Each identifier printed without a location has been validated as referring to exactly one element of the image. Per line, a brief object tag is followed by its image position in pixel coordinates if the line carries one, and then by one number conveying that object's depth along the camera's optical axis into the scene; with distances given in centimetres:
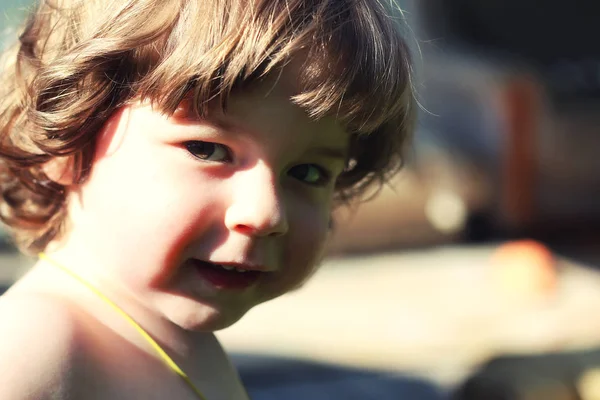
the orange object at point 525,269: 209
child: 79
